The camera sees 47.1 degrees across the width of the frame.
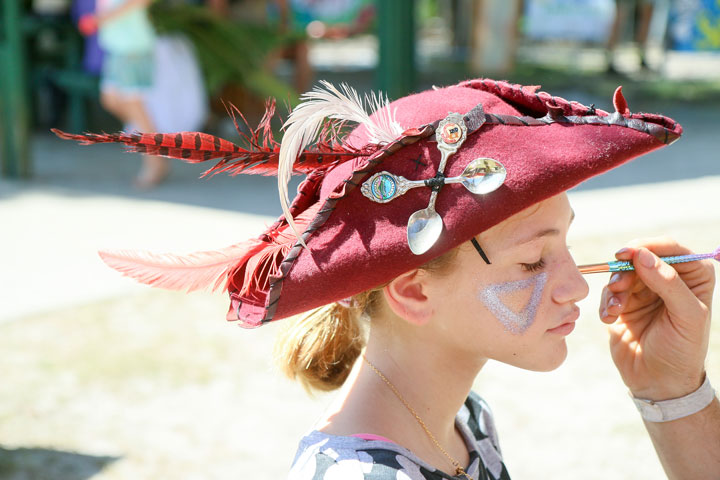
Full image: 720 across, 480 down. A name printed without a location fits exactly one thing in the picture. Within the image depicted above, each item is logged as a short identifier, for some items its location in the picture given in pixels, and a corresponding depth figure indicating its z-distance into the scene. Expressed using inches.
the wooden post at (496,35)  476.4
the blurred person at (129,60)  249.3
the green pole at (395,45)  295.9
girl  53.2
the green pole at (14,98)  273.1
